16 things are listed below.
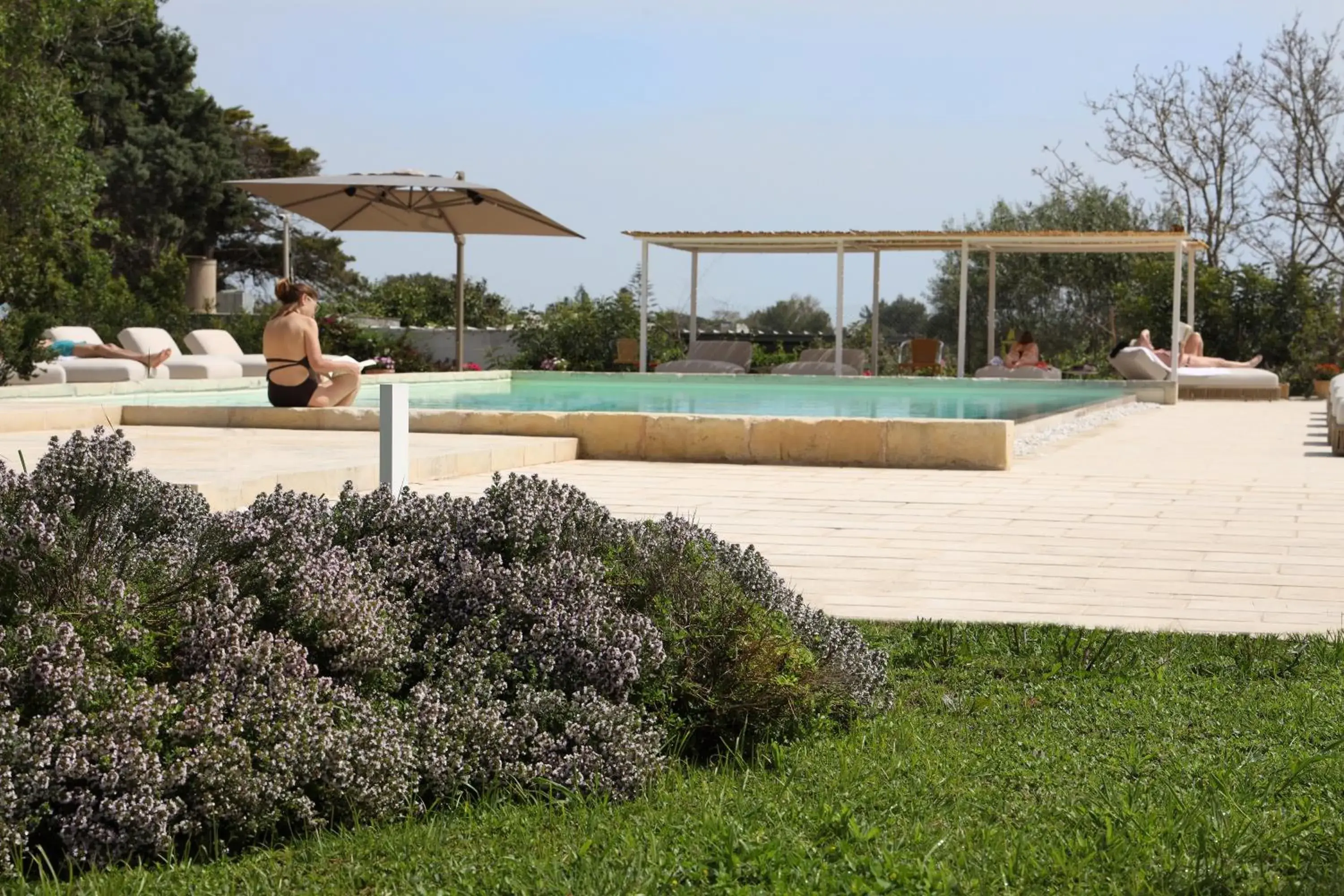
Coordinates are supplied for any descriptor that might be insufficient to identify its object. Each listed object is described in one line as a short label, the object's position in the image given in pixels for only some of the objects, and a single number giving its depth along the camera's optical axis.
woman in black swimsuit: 10.83
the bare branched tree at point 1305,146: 26.05
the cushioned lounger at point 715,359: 20.88
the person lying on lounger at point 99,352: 16.70
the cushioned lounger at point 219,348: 18.62
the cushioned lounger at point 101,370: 16.09
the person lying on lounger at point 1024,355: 21.03
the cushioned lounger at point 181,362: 17.23
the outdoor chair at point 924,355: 22.14
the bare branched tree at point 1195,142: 27.19
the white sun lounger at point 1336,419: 10.24
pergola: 19.75
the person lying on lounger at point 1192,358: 20.77
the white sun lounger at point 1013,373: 20.44
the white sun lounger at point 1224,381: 19.97
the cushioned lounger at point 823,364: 21.05
